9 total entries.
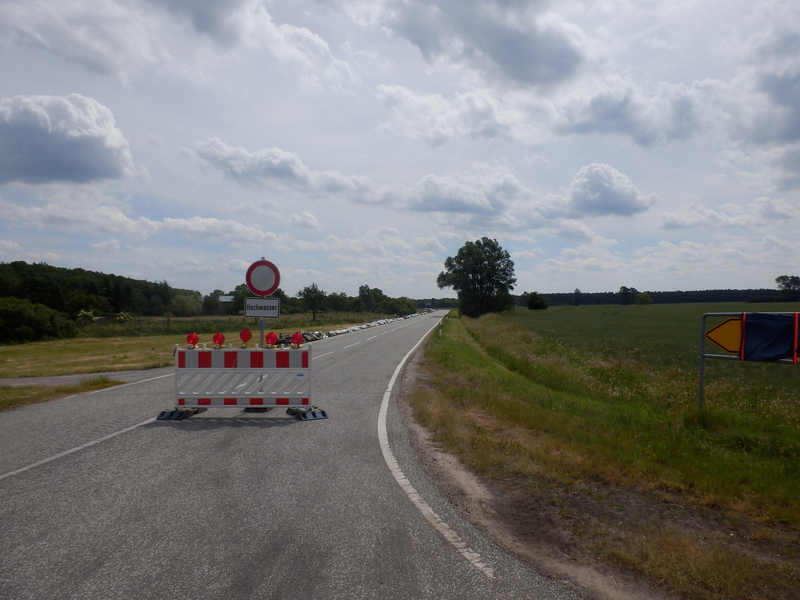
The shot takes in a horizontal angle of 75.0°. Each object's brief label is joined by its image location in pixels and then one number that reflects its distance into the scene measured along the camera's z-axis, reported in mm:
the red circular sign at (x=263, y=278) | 9945
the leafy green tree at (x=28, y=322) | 37562
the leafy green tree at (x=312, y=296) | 68575
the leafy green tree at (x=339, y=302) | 114406
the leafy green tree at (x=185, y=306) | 76562
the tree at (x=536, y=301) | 140000
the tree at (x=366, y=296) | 155375
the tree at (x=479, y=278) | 93812
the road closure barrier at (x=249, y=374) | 9328
